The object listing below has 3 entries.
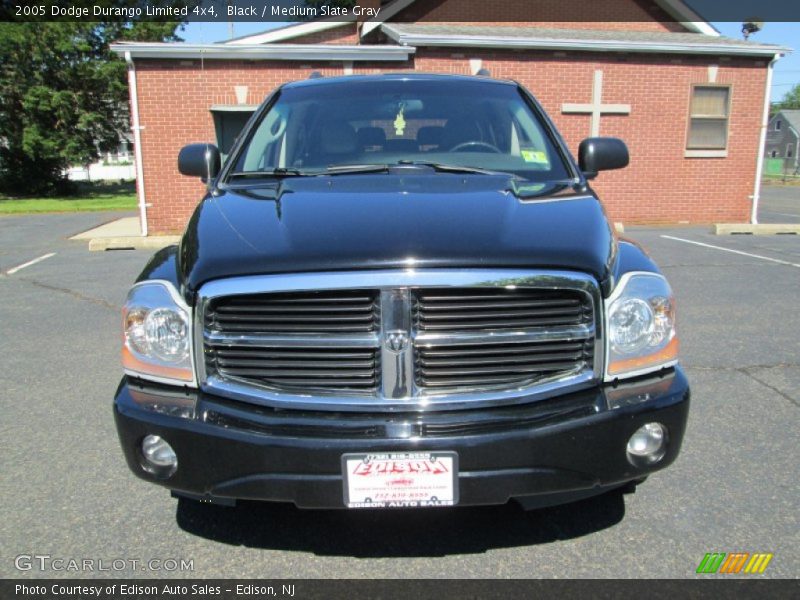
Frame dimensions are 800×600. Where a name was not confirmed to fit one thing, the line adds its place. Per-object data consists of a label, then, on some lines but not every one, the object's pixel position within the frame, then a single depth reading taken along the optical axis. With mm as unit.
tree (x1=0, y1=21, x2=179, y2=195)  26234
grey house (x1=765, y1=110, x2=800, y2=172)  67188
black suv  2176
